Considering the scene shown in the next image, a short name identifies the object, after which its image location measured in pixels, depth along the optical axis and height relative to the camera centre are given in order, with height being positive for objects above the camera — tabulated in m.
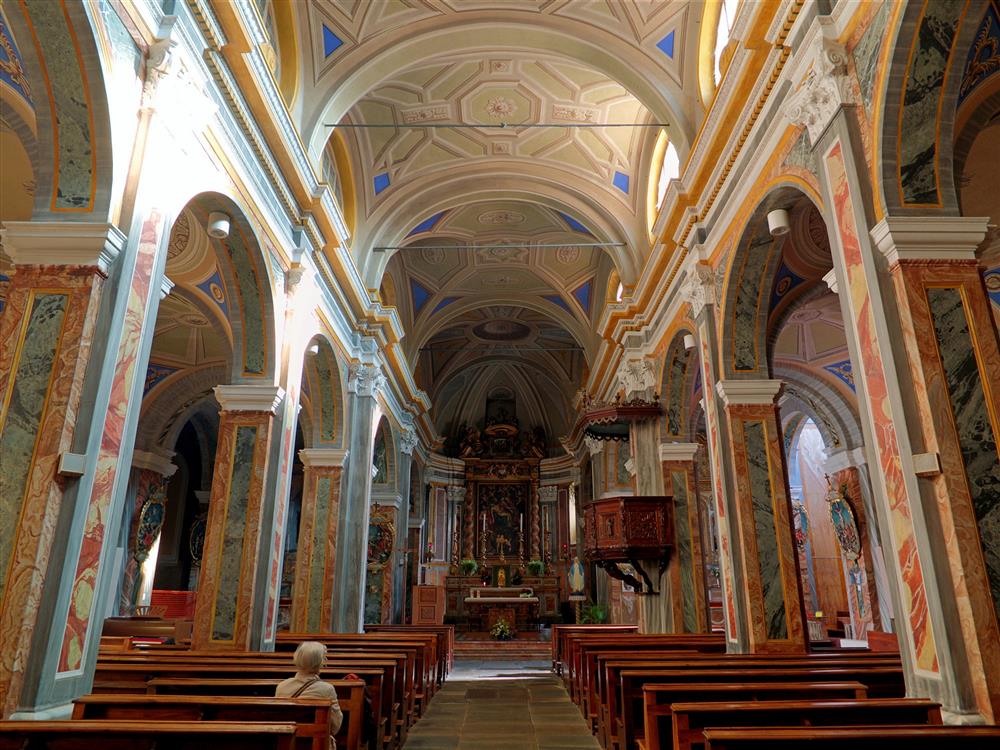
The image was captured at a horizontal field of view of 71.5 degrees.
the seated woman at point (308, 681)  3.82 -0.38
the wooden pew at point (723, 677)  4.64 -0.44
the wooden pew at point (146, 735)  2.95 -0.52
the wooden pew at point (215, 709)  3.55 -0.51
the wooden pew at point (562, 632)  11.30 -0.35
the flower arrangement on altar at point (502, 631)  16.84 -0.50
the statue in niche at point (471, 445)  24.27 +5.48
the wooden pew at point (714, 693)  3.89 -0.47
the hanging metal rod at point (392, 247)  12.61 +6.38
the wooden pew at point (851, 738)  2.76 -0.50
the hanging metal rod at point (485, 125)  9.42 +6.87
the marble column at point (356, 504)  11.29 +1.72
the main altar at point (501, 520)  21.81 +2.95
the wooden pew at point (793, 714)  3.35 -0.51
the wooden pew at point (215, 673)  4.95 -0.44
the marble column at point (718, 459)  7.36 +1.66
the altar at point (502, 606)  18.50 +0.10
